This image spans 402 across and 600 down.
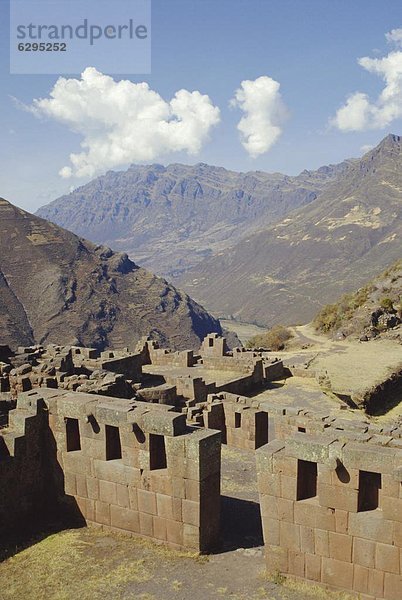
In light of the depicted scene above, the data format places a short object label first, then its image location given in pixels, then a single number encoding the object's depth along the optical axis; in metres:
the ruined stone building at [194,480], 11.17
